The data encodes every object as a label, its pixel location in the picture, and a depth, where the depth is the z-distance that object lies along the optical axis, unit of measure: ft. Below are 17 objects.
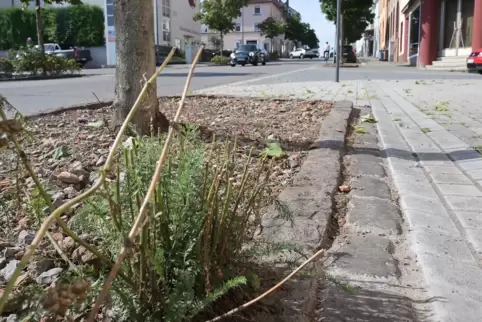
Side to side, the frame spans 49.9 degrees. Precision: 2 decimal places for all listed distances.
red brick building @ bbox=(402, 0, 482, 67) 83.92
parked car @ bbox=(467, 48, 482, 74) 64.95
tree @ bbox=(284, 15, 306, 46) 312.13
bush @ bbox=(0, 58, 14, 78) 65.92
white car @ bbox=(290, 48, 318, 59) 260.01
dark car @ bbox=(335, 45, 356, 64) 130.19
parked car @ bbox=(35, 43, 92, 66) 119.47
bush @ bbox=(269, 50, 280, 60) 212.93
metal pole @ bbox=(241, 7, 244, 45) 264.31
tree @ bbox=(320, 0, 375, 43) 114.21
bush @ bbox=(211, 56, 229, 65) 133.90
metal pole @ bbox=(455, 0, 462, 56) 84.64
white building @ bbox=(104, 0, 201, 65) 142.00
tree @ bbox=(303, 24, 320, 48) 375.25
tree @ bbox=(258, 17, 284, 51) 230.68
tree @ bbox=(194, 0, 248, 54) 168.04
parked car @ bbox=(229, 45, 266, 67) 127.34
